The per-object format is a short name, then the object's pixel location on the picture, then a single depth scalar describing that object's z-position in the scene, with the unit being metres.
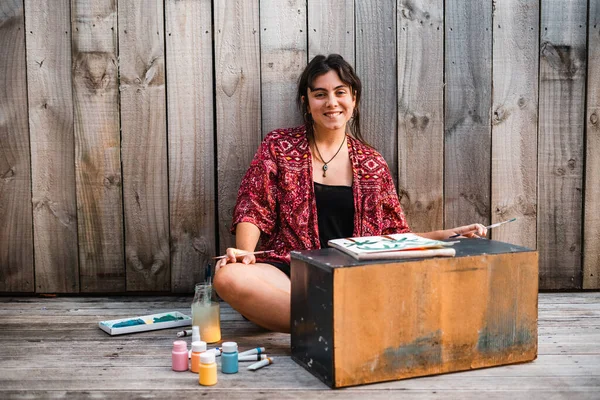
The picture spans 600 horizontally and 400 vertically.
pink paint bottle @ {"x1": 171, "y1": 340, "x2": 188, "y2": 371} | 2.10
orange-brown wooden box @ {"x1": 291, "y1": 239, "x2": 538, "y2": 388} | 1.95
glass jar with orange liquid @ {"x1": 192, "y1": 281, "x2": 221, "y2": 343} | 2.37
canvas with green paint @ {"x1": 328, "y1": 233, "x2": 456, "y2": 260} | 2.00
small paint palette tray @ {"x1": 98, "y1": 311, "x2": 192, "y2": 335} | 2.52
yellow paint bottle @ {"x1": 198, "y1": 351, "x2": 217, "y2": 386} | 1.97
